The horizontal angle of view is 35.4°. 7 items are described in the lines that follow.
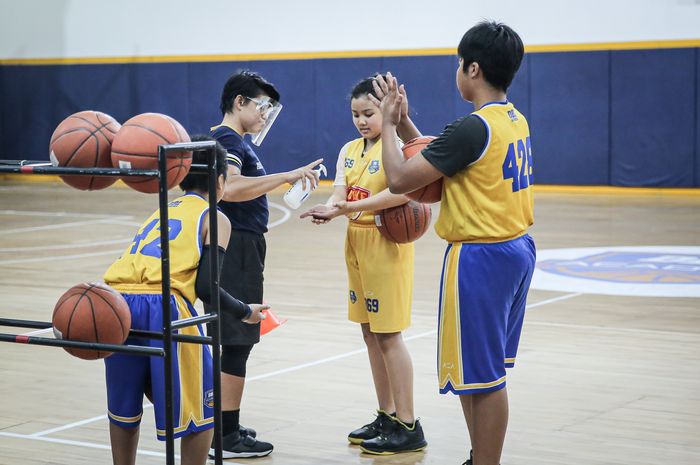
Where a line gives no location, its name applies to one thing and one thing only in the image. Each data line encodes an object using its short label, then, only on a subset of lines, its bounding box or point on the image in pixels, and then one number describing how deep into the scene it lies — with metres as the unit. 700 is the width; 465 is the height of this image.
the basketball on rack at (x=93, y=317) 3.58
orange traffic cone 4.60
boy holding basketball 3.79
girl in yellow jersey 4.91
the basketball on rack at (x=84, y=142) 3.65
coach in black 4.86
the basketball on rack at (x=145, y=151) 3.51
